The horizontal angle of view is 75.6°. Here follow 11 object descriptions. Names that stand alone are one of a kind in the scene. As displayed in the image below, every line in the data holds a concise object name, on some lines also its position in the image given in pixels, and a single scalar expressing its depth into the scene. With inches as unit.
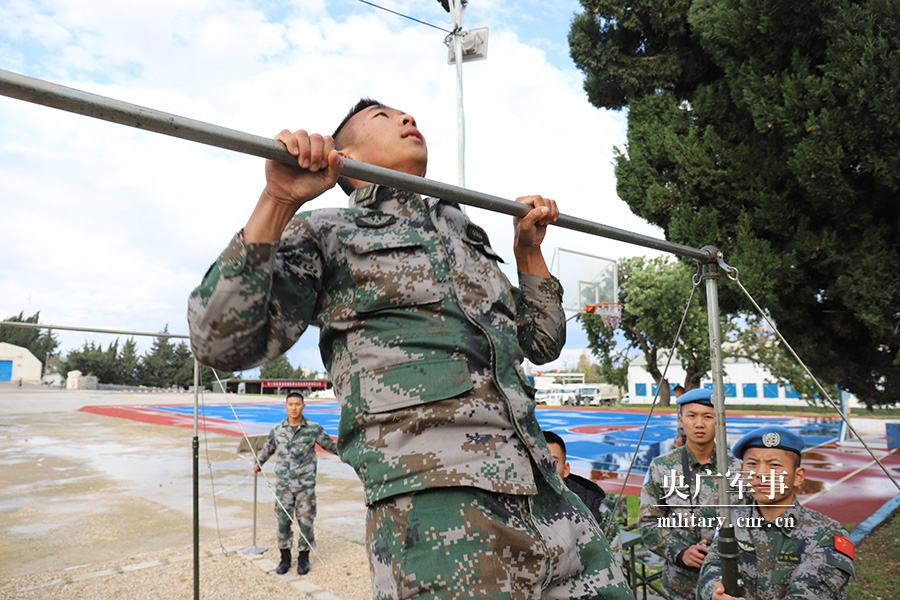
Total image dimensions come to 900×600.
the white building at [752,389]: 1587.1
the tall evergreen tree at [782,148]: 178.1
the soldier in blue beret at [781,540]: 97.0
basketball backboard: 667.4
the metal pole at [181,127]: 35.6
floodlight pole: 266.4
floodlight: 281.1
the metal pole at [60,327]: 186.6
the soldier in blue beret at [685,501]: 129.4
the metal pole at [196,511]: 170.9
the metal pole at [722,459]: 80.0
